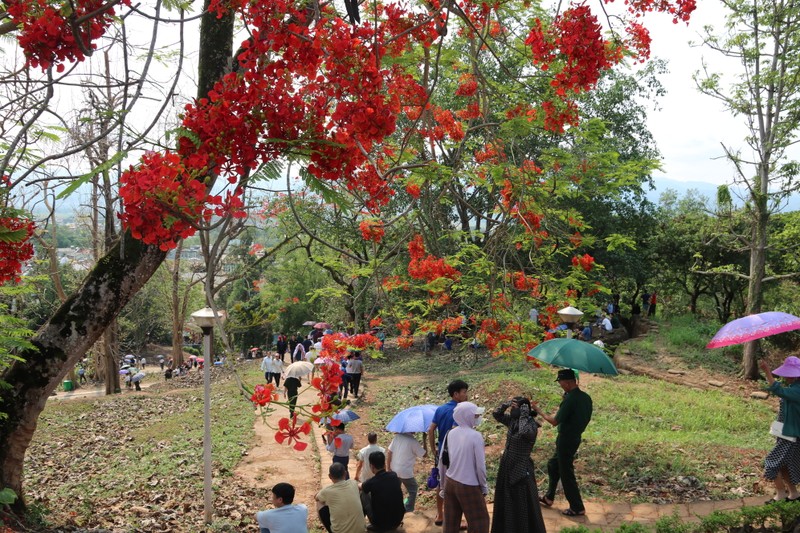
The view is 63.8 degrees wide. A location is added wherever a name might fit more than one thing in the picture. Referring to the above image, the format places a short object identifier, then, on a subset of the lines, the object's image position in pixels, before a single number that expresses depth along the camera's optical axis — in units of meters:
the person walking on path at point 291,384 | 12.94
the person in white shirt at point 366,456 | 6.78
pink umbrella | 7.02
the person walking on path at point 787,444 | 6.24
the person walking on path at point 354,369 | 14.41
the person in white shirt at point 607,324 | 21.17
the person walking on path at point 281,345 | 21.27
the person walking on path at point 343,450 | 7.70
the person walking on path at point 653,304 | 25.74
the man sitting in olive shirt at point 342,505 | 5.66
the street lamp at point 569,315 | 8.20
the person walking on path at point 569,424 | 6.19
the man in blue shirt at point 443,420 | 5.86
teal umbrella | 6.50
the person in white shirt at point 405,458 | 6.83
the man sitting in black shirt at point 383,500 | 6.12
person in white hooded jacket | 5.29
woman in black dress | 5.51
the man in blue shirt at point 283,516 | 5.07
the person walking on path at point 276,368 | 15.58
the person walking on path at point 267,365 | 15.38
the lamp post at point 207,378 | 6.82
